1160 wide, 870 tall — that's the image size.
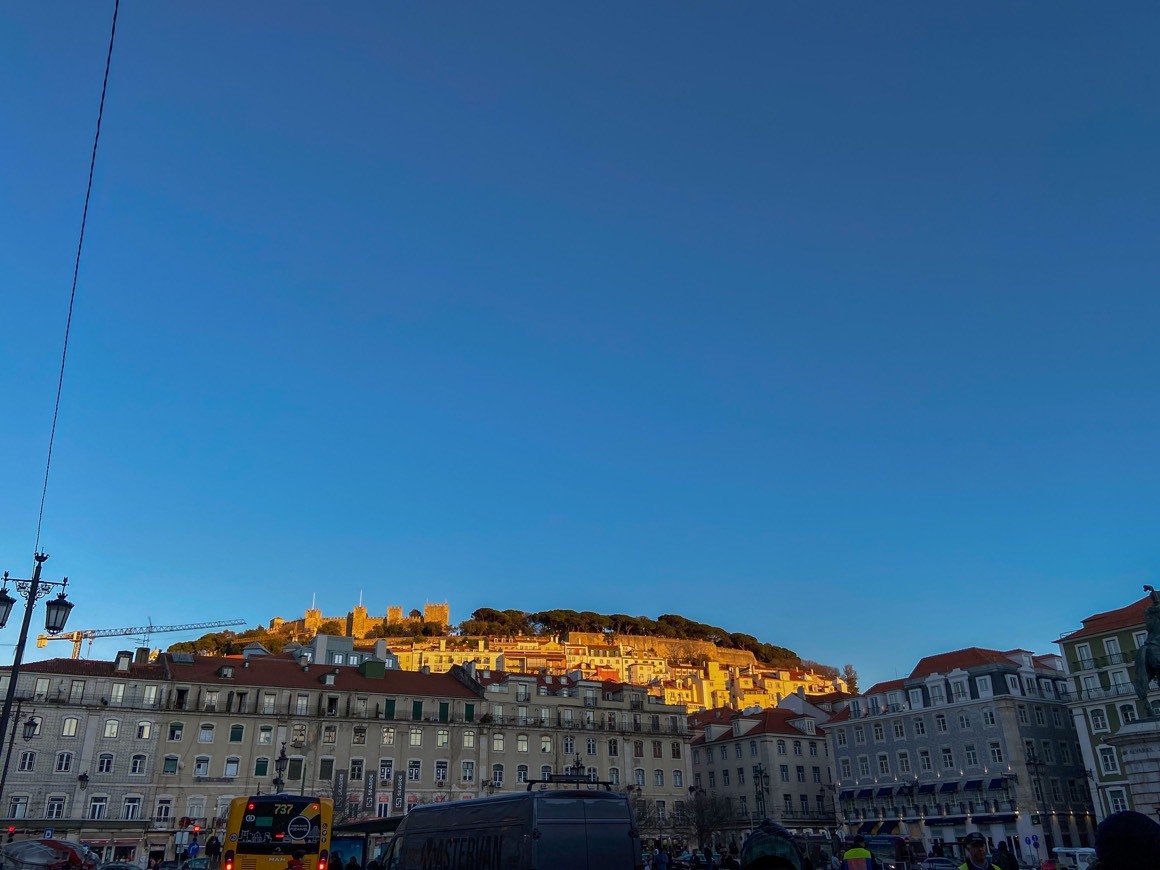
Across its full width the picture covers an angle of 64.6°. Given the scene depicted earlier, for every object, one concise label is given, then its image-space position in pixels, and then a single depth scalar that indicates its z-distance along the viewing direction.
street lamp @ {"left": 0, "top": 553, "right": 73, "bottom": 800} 19.86
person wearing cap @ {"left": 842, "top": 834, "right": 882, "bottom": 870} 11.85
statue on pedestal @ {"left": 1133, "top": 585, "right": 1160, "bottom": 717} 24.80
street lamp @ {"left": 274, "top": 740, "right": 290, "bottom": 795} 44.56
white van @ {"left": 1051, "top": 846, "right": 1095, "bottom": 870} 32.15
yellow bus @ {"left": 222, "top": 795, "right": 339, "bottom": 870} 24.02
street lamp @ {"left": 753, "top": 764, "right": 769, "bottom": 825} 68.44
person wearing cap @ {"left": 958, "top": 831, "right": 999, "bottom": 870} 8.97
